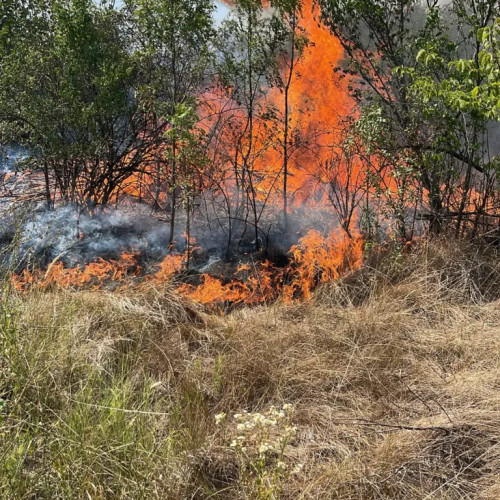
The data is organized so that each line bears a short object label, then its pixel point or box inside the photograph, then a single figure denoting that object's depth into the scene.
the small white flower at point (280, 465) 2.27
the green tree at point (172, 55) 7.10
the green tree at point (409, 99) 6.45
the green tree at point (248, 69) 8.09
